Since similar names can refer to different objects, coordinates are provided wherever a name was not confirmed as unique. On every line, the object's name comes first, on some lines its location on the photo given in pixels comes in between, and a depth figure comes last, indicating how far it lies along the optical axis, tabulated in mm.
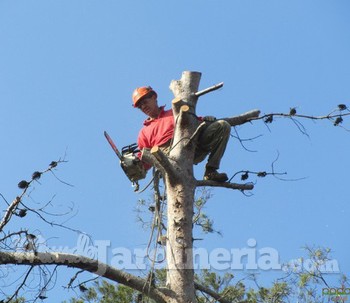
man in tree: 11008
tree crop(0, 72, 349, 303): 8828
